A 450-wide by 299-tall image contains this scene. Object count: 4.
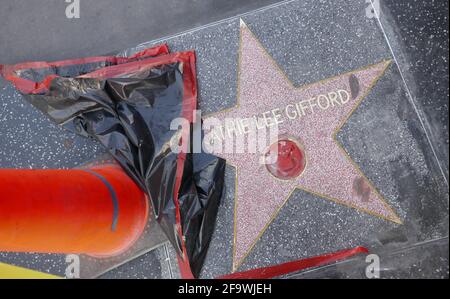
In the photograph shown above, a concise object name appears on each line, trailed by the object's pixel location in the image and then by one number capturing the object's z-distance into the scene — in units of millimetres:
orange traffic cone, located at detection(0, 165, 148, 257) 1545
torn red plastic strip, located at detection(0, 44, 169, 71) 2637
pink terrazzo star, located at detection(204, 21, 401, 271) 2434
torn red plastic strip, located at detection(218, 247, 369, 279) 2416
